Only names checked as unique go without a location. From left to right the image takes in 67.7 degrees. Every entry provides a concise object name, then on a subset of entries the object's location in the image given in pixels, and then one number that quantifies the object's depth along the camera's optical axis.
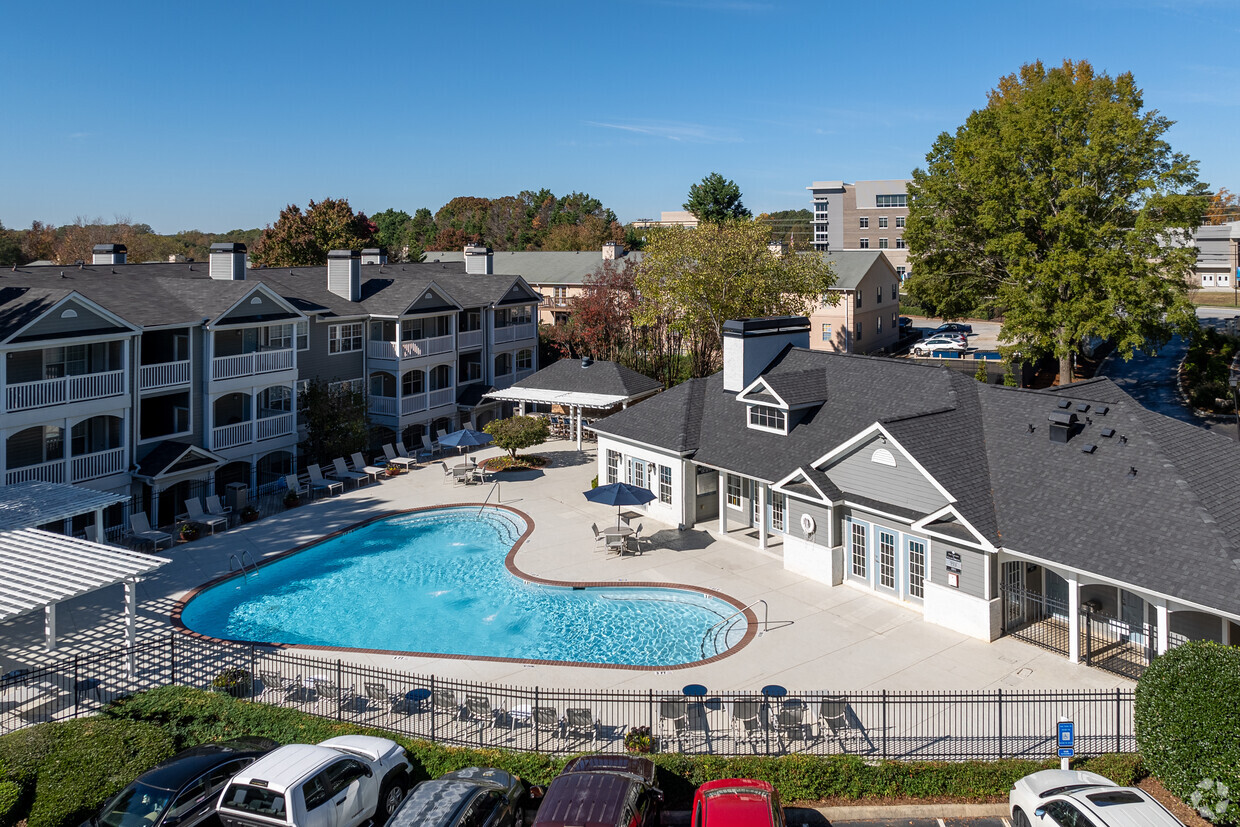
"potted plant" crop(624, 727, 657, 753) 16.31
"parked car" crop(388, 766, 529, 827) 13.37
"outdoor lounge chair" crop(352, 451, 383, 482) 38.84
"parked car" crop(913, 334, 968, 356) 61.43
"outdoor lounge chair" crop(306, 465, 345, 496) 36.34
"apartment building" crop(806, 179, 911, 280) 100.94
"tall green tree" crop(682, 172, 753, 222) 85.12
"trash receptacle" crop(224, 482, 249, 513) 33.81
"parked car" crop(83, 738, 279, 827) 14.02
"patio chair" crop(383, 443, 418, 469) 40.09
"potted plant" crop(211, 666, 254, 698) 19.11
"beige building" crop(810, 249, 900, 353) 60.53
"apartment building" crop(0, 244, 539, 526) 30.00
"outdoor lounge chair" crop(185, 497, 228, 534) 31.30
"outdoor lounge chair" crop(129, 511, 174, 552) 29.50
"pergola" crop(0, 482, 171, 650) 19.31
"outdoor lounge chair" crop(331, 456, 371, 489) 37.84
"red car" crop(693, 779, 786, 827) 13.45
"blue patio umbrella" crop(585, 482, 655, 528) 28.44
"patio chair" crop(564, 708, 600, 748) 17.11
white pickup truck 13.73
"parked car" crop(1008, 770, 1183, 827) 12.98
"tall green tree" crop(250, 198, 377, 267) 70.19
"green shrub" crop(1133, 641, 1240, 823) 13.86
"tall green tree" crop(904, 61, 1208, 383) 38.44
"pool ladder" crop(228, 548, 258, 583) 27.45
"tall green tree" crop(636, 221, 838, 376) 44.62
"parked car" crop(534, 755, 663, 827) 13.26
